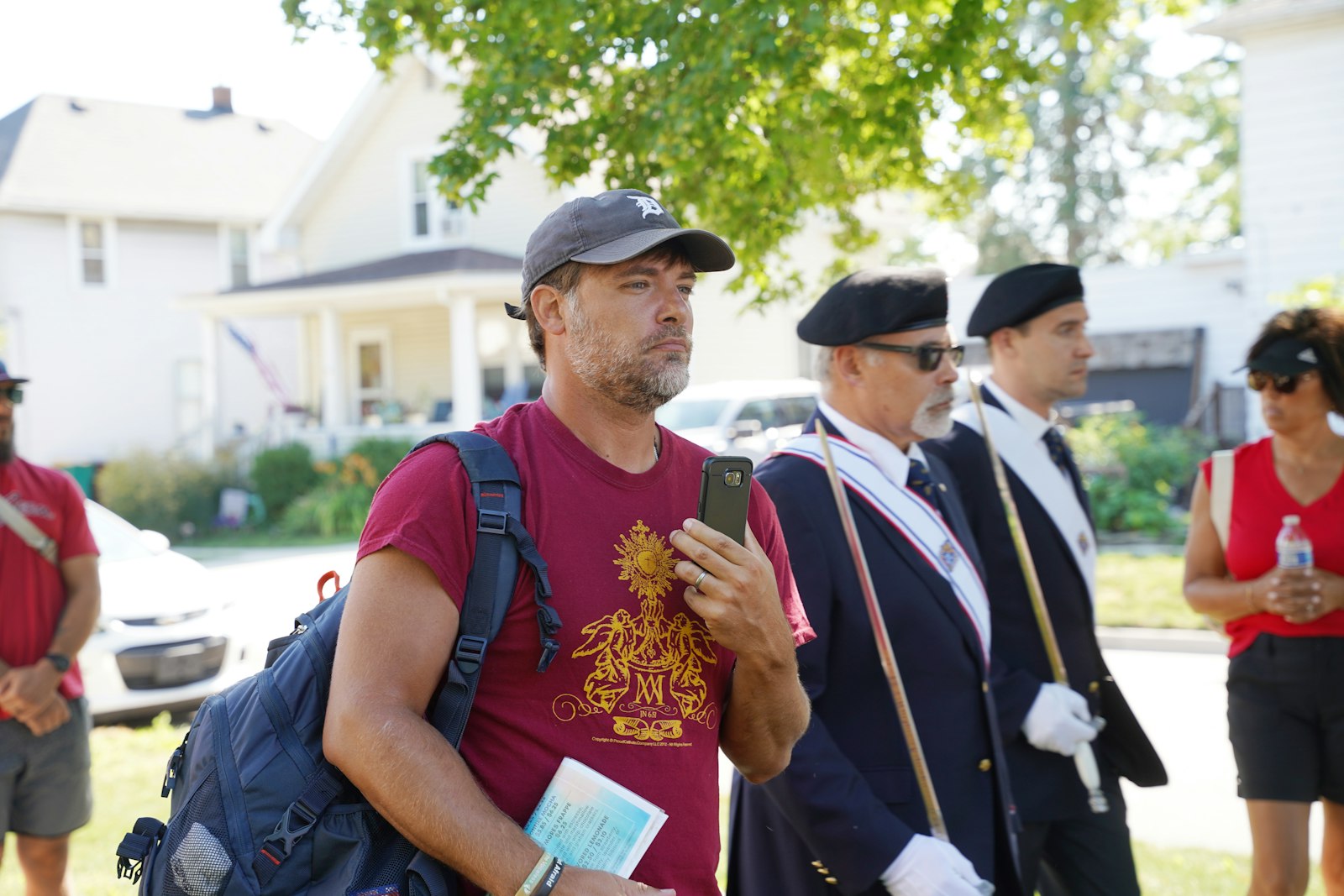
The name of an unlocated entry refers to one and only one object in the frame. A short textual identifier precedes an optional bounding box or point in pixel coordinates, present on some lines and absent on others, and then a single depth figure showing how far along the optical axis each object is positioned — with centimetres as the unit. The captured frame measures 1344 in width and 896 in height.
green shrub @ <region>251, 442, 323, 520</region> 2166
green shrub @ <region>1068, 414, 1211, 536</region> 1494
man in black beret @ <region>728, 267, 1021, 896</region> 292
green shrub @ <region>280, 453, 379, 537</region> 1975
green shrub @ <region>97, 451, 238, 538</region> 2095
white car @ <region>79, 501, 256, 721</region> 773
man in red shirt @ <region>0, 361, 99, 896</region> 430
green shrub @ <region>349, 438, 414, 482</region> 2081
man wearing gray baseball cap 195
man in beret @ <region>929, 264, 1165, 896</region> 366
